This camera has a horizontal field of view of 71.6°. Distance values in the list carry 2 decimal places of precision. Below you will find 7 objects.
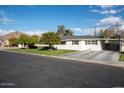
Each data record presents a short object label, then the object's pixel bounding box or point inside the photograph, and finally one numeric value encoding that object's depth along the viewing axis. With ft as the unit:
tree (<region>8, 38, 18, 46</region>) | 104.77
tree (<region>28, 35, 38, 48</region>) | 80.60
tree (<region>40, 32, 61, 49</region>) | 59.65
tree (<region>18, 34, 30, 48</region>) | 80.09
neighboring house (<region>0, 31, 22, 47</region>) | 121.04
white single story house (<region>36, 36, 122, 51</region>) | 63.63
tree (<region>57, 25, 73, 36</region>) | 162.32
